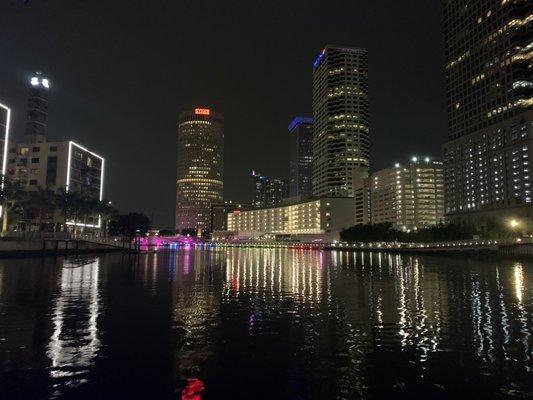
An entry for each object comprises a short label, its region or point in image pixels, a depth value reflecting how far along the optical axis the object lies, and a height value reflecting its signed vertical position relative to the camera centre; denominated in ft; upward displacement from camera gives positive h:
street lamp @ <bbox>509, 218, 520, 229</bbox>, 647.15 +37.02
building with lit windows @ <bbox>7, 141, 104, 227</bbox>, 608.19 +108.25
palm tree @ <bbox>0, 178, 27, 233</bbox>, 388.86 +43.68
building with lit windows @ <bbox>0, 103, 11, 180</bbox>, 446.60 +114.90
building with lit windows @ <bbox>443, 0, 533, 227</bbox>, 643.45 +89.68
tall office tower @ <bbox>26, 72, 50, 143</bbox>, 640.58 +152.24
